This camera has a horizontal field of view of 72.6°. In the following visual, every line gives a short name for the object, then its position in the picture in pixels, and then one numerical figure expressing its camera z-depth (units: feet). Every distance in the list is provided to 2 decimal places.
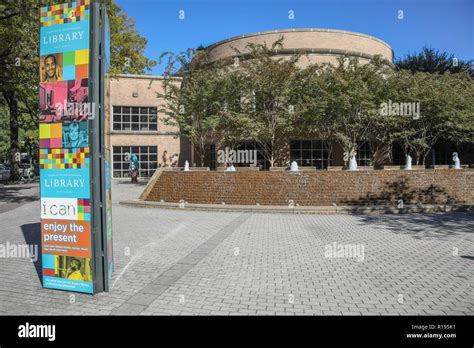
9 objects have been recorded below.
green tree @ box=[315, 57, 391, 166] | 57.98
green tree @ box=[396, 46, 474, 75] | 119.85
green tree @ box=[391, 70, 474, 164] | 62.28
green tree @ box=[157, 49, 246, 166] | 66.39
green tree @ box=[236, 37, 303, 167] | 61.26
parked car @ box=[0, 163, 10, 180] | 108.23
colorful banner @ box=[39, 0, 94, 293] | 15.42
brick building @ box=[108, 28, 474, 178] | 92.73
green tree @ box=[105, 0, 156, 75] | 88.12
